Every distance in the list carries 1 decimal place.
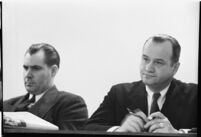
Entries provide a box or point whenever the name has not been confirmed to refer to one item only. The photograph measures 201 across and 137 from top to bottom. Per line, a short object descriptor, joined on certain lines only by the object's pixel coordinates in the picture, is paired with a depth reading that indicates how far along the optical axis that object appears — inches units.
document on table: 132.4
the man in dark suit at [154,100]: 127.3
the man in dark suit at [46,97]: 131.7
